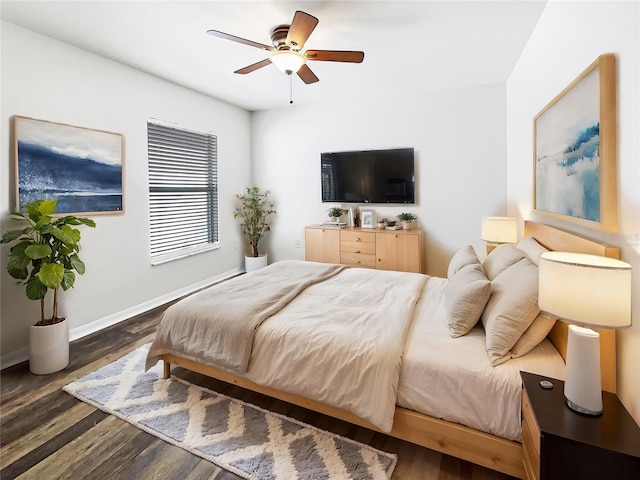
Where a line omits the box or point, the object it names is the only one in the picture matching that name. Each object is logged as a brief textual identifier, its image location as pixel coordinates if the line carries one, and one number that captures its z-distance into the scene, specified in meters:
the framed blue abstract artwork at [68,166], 2.55
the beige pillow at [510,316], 1.52
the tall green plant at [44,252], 2.27
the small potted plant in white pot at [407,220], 4.22
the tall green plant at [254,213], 5.07
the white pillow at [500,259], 2.08
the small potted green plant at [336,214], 4.64
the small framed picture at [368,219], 4.45
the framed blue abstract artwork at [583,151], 1.37
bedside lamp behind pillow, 2.88
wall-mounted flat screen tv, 4.34
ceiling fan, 2.18
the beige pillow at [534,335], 1.53
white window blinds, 3.78
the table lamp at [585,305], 1.04
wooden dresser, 4.04
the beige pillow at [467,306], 1.74
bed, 1.43
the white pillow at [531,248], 1.97
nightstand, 0.99
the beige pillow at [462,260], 2.34
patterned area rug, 1.57
